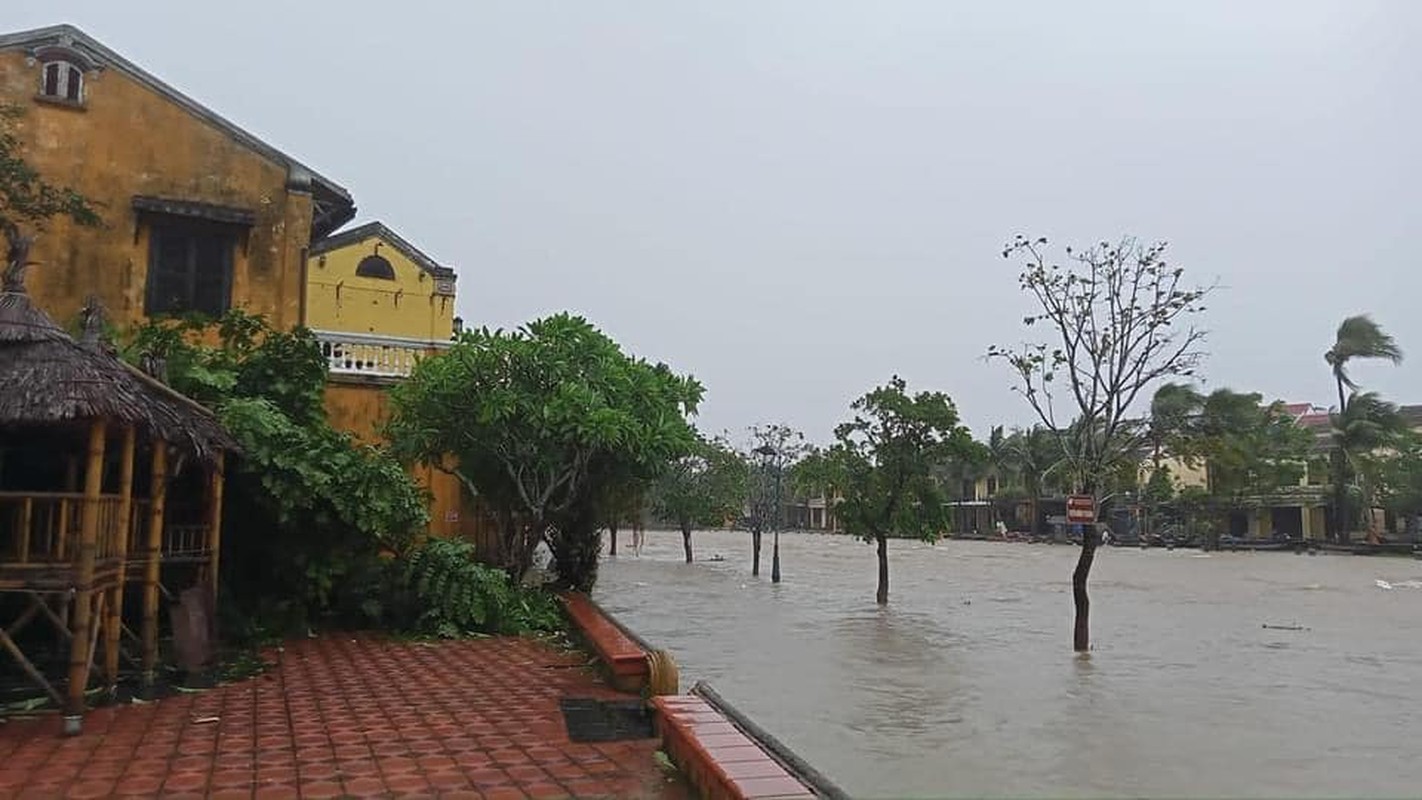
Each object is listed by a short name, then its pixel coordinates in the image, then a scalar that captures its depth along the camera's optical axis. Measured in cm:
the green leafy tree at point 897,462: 1750
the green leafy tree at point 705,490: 3269
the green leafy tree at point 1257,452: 4666
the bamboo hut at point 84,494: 633
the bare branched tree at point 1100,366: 1220
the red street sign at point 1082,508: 1177
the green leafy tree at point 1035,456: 6128
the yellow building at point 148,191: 1296
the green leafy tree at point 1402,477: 4456
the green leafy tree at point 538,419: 1199
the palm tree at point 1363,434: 4428
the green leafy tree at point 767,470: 2906
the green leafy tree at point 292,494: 962
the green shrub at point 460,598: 1066
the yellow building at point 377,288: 1927
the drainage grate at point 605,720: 622
